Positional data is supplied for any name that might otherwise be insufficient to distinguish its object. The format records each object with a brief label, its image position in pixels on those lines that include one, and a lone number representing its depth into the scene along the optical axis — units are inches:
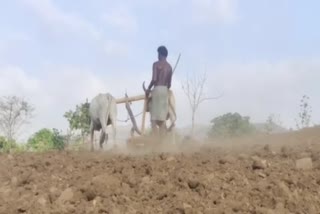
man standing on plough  466.3
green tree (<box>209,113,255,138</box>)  809.5
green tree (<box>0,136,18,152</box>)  643.5
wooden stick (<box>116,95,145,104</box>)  524.3
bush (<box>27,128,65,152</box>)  676.4
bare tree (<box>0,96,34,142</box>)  807.7
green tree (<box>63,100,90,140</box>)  662.5
